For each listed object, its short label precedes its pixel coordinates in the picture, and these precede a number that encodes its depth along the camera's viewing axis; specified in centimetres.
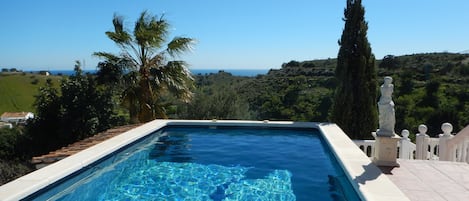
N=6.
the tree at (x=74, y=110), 1153
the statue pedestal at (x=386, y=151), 532
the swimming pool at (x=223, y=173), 415
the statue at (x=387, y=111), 534
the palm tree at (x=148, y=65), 1030
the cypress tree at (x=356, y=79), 993
